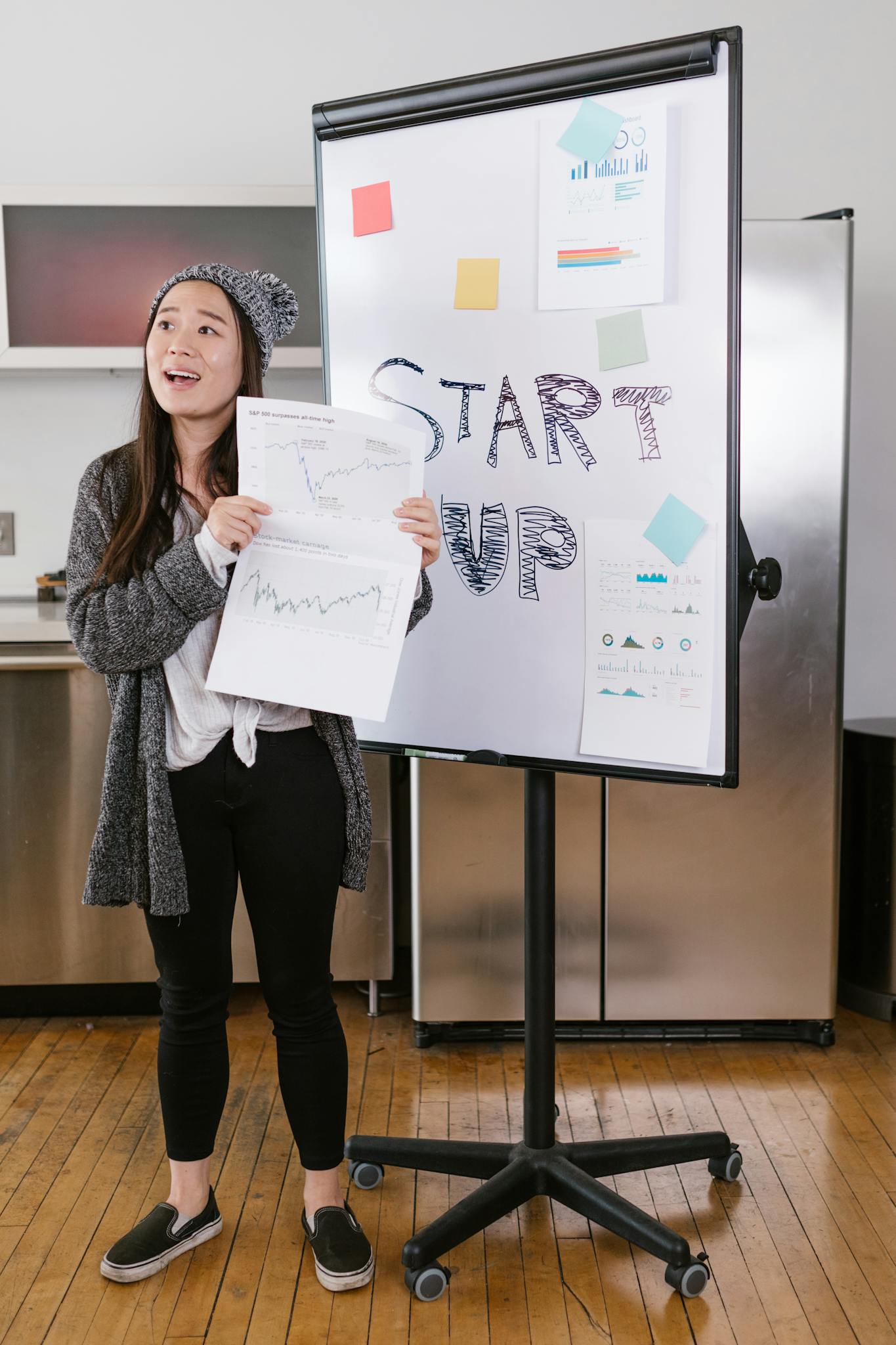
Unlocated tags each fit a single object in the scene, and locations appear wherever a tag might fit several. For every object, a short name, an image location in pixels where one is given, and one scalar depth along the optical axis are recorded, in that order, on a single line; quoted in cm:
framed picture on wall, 260
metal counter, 249
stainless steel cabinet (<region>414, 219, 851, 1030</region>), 239
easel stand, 162
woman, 151
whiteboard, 147
